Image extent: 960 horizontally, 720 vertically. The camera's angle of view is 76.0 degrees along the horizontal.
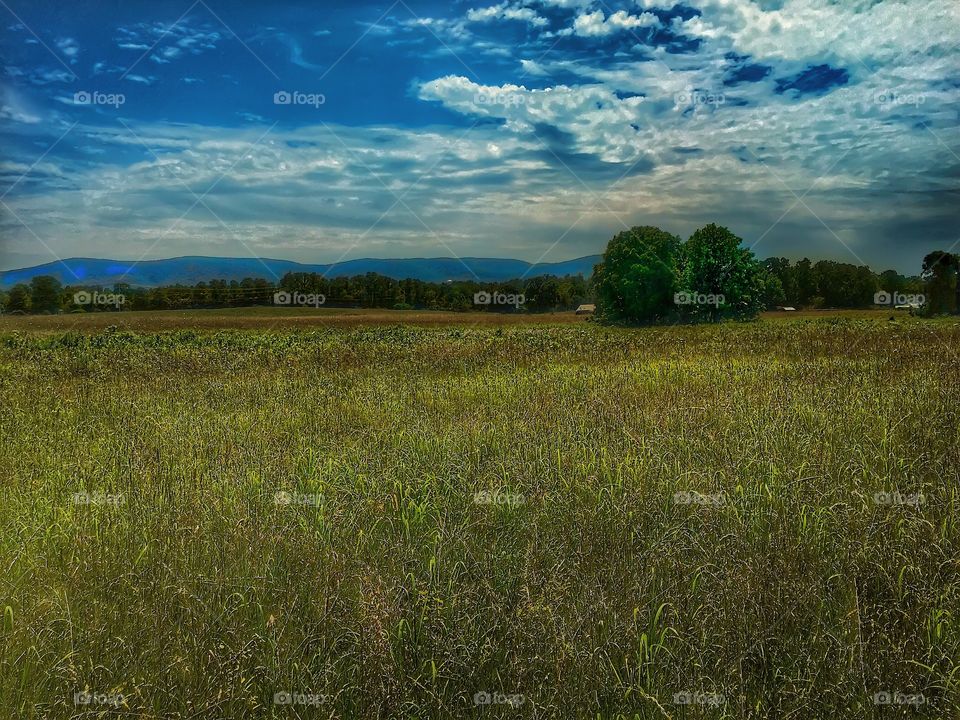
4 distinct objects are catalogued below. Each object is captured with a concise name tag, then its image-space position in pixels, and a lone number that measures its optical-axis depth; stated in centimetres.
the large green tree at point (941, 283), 3362
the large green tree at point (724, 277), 4678
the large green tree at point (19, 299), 4354
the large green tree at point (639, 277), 4784
